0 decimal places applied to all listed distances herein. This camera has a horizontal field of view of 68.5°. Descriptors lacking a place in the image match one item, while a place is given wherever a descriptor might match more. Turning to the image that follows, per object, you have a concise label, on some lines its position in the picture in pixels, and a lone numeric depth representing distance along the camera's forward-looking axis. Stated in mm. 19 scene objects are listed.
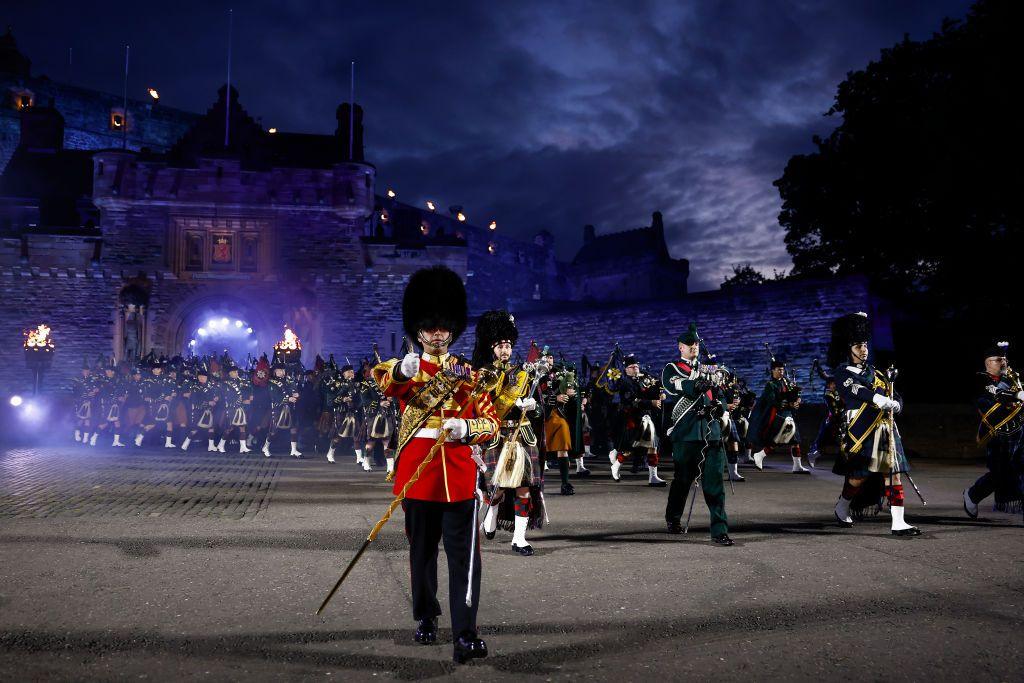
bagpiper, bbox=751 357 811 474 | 14453
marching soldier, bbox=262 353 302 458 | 17750
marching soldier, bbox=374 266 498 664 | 3947
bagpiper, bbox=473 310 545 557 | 6289
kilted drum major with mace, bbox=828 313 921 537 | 7266
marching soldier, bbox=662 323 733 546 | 7000
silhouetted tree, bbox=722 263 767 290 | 59000
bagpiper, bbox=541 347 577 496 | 10165
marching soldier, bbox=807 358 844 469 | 9608
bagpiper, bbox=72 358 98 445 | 20922
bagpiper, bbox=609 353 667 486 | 12562
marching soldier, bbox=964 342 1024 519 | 7852
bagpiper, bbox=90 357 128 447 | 20203
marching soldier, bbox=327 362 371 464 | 15633
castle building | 30531
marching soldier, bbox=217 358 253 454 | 18094
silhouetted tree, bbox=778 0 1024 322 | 25078
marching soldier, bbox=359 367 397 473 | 14148
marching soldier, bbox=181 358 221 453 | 18562
